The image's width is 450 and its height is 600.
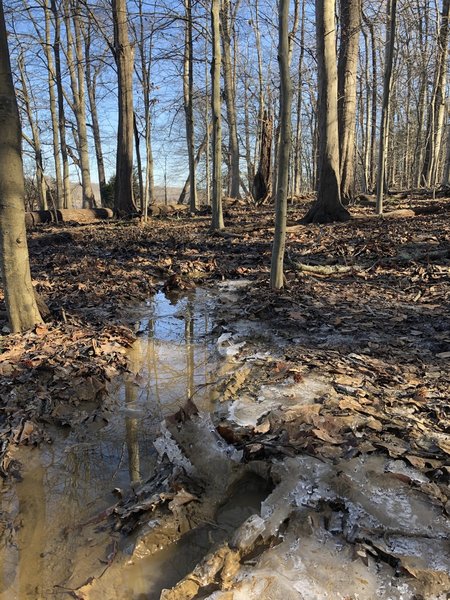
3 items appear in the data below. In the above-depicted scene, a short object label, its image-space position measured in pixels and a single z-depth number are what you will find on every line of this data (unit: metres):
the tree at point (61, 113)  18.05
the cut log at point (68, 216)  15.36
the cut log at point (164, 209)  17.53
